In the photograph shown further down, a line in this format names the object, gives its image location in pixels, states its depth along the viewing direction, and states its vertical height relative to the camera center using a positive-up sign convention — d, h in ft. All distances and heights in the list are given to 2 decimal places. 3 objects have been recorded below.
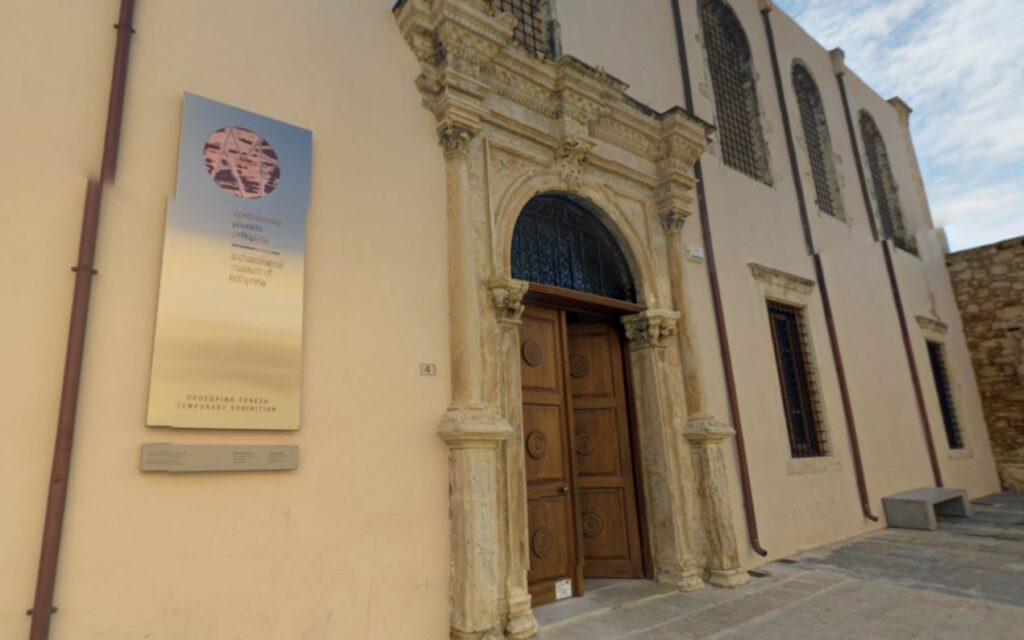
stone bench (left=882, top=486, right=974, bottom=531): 21.99 -3.00
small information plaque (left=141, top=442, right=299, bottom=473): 8.54 +0.18
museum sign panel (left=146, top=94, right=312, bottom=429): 9.00 +3.19
